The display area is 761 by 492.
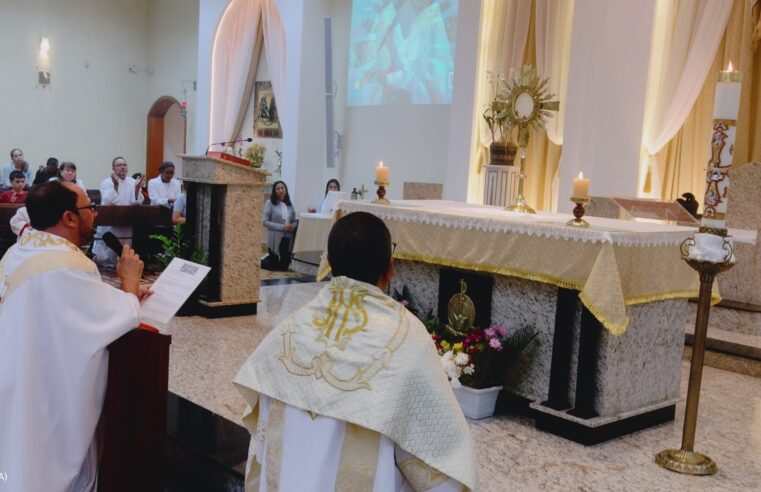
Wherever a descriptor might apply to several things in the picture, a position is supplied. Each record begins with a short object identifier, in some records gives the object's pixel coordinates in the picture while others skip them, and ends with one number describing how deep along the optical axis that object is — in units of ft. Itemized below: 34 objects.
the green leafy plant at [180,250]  23.24
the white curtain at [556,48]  31.91
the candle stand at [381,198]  17.82
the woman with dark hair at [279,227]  35.04
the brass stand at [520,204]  17.67
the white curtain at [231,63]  48.19
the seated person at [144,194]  35.73
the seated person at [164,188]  35.55
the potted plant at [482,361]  14.88
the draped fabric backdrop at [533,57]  32.04
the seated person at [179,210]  30.30
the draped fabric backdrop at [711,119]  30.40
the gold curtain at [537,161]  33.14
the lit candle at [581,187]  13.62
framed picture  47.09
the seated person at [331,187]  39.55
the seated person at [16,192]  31.42
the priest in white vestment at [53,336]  9.36
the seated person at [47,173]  34.82
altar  13.75
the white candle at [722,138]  24.53
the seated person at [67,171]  31.62
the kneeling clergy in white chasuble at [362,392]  6.76
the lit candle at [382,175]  17.11
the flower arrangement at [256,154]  45.27
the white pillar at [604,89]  29.27
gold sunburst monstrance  18.80
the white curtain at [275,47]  46.06
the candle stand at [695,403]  12.66
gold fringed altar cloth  13.34
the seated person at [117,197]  32.65
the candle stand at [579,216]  14.06
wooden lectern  10.04
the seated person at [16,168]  40.57
